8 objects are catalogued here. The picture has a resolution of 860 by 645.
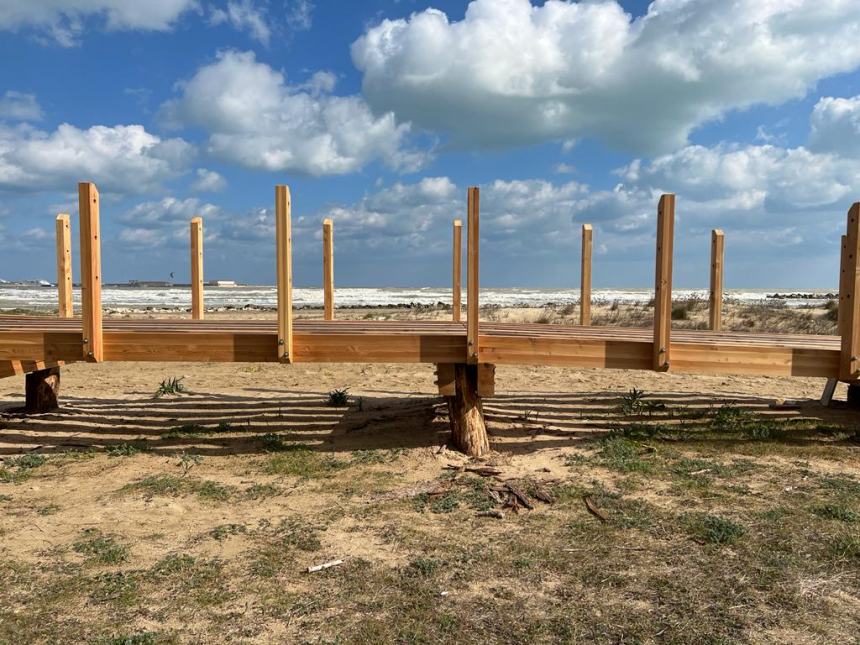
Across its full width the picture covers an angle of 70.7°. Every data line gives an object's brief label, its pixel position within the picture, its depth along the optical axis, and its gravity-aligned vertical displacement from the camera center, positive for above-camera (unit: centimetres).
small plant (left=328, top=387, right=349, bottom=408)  834 -144
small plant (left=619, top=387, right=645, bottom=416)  786 -145
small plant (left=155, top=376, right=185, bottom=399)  920 -145
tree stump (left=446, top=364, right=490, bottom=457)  621 -126
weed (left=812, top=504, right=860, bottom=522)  443 -162
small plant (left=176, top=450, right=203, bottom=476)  600 -169
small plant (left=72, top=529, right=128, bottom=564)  391 -171
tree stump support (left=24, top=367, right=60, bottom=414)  794 -129
